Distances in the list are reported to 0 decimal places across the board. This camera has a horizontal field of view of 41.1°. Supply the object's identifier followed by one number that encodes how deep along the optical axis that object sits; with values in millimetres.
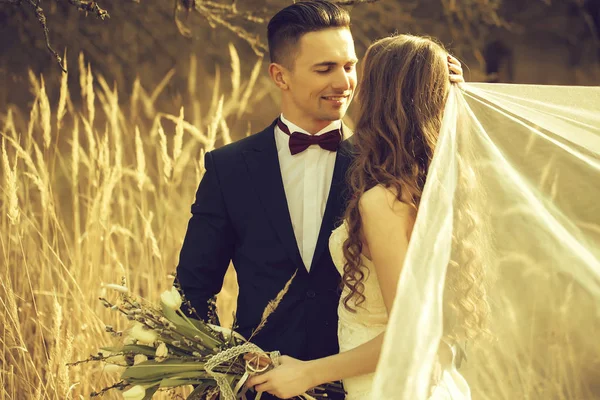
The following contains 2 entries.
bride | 1916
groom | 2373
